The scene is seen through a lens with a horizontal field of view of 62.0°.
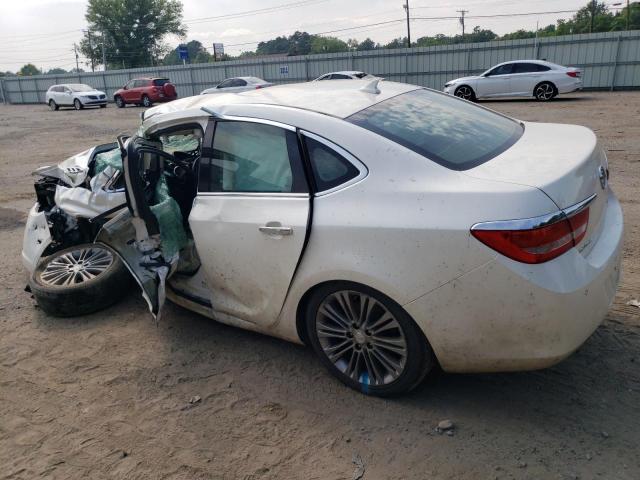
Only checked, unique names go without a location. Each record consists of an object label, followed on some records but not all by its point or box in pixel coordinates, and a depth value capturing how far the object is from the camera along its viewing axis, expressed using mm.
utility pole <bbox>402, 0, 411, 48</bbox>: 51669
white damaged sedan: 2369
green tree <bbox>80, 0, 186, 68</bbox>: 64312
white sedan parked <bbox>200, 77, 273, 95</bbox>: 23869
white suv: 31234
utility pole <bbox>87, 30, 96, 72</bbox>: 65125
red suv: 29453
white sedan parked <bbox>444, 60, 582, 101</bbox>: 18312
